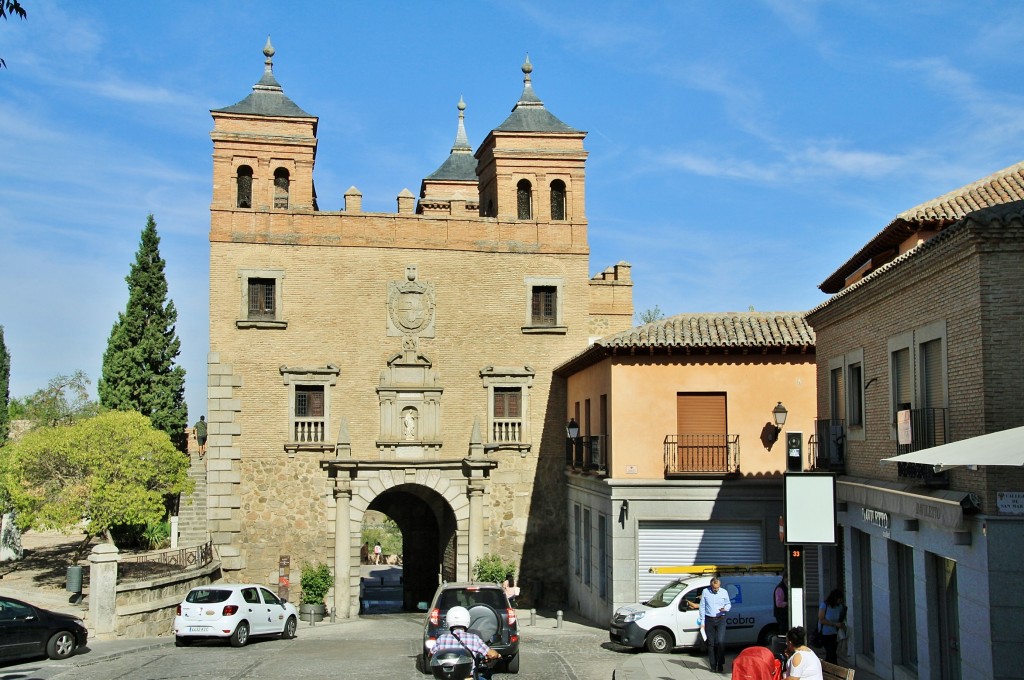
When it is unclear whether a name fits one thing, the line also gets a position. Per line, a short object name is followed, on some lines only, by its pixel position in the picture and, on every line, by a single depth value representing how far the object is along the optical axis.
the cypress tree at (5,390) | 42.72
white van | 21.55
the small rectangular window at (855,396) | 19.89
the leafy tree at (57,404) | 52.24
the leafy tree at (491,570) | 31.89
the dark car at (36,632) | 20.42
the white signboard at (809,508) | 13.08
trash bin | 27.94
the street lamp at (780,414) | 21.40
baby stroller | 11.35
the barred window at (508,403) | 33.66
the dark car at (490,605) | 18.42
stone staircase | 35.72
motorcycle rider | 11.94
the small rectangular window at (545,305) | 34.06
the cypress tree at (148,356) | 39.84
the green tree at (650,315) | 68.44
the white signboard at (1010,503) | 12.88
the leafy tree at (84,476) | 29.83
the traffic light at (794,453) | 14.45
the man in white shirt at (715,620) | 19.36
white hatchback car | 23.28
